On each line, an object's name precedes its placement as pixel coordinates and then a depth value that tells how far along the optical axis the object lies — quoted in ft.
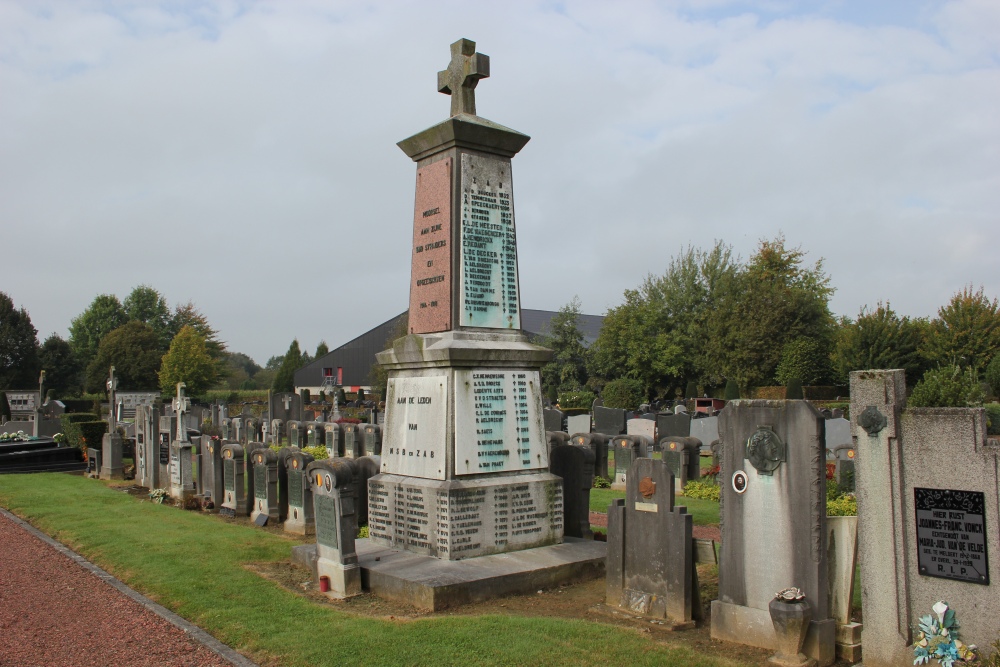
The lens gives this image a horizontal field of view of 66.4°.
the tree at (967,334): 119.55
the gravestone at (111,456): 60.44
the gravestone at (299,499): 38.60
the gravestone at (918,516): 15.83
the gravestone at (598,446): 55.77
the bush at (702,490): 47.47
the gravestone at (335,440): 64.54
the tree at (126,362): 203.31
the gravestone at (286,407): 87.71
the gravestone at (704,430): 70.95
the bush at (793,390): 103.48
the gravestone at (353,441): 62.18
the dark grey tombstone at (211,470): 45.85
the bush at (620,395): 124.26
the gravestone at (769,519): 17.90
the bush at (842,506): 31.35
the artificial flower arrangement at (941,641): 15.79
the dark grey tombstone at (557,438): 45.08
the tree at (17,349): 191.41
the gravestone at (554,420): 78.43
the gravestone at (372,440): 59.16
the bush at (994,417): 80.28
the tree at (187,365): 186.39
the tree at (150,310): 251.80
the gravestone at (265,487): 41.68
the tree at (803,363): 129.49
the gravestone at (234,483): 44.04
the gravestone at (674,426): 73.31
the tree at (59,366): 199.76
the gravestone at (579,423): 78.02
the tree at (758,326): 136.77
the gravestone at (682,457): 50.14
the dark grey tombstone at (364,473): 34.68
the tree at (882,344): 119.96
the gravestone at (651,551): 20.97
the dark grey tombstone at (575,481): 30.76
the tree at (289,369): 202.95
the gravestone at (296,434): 71.92
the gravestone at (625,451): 53.16
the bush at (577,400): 137.18
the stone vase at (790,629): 17.44
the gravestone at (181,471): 48.65
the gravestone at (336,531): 24.94
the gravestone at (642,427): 68.49
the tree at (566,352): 161.48
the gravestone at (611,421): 84.12
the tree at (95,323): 242.37
